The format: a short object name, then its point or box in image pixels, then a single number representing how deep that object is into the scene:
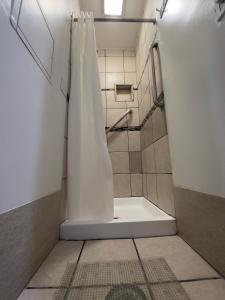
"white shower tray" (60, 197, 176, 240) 1.00
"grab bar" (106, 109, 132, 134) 2.08
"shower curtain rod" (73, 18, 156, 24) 1.42
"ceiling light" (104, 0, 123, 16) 1.72
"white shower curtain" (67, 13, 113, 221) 1.12
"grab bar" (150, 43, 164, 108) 1.25
